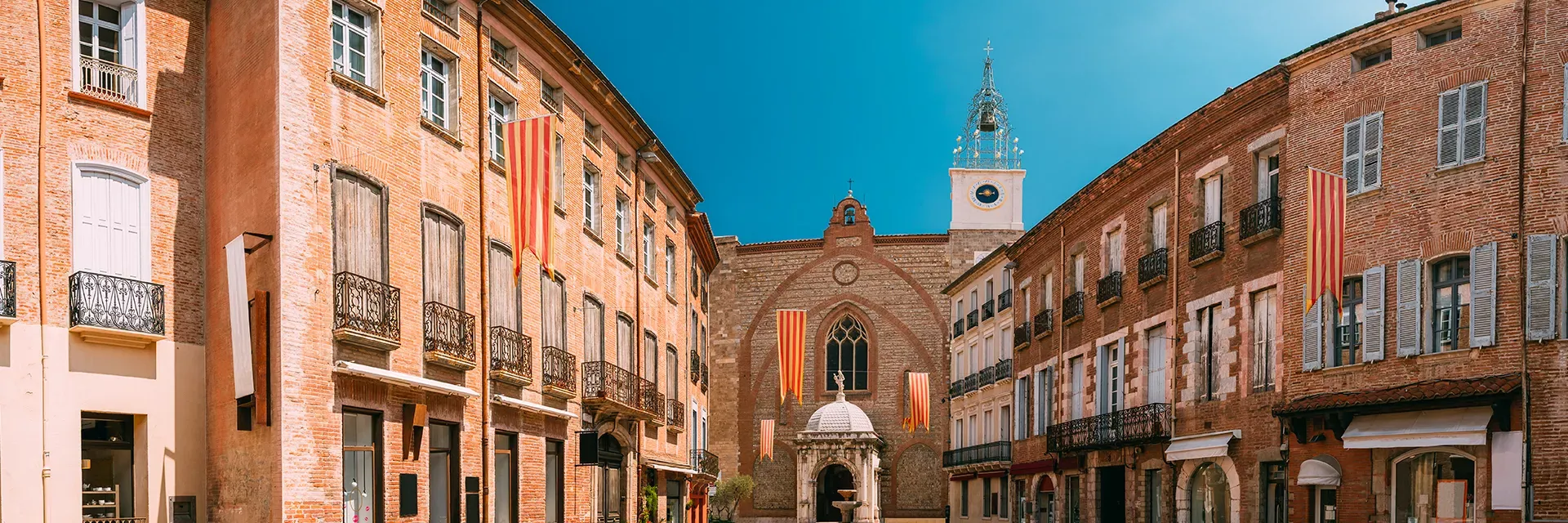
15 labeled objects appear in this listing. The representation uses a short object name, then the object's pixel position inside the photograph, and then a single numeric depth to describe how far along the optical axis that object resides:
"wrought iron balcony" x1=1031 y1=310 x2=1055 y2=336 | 38.47
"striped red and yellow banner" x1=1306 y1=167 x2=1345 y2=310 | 21.67
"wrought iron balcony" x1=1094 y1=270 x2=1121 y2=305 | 32.12
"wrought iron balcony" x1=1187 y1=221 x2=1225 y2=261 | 26.31
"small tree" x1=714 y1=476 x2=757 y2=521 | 60.75
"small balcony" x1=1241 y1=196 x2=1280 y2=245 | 23.95
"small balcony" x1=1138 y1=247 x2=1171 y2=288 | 29.22
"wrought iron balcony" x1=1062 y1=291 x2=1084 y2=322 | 35.25
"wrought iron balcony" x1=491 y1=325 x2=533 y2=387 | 21.33
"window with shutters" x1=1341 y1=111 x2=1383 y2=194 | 21.64
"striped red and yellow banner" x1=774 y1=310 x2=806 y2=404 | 45.91
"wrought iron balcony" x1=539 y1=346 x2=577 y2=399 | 24.22
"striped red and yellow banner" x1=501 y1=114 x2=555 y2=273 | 20.00
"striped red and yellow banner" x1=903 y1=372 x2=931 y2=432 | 56.34
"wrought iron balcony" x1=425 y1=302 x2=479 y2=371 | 19.20
